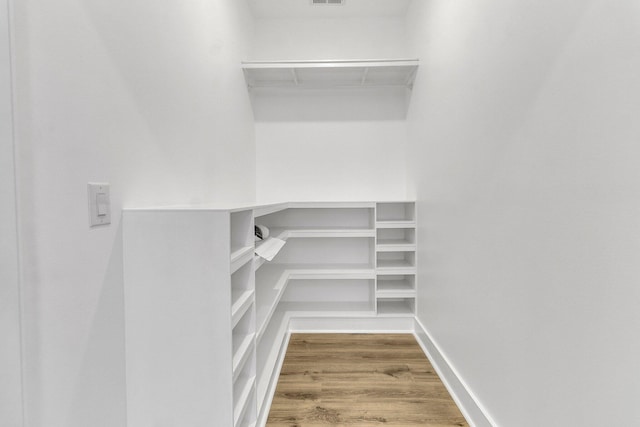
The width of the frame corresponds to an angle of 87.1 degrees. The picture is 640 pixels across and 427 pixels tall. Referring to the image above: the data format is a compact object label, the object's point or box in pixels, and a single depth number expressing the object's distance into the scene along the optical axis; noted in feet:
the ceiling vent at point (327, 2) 9.19
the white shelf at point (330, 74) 8.43
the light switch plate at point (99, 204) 3.02
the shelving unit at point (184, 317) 3.42
